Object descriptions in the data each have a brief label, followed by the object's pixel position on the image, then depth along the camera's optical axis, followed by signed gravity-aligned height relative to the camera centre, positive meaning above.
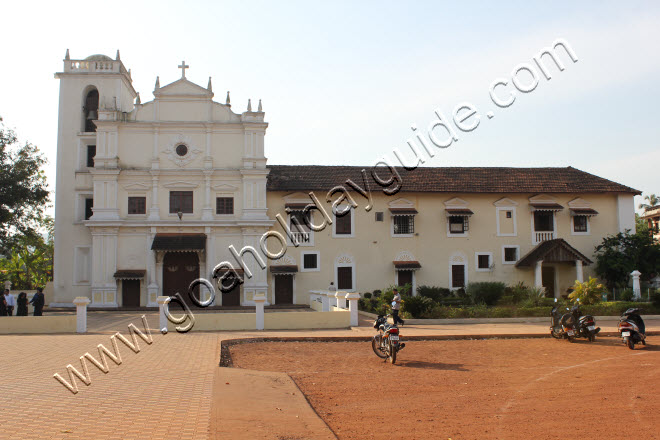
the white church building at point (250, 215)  29.30 +3.11
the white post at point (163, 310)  18.08 -1.00
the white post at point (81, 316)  17.98 -1.15
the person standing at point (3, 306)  21.00 -0.95
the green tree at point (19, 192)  30.63 +4.58
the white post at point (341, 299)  21.22 -0.88
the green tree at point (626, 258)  29.23 +0.67
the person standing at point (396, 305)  17.36 -0.94
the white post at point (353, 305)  19.39 -1.00
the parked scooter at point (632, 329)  14.78 -1.45
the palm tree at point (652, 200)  70.94 +8.52
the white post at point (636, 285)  25.80 -0.61
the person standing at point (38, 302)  21.16 -0.84
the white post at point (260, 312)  18.77 -1.14
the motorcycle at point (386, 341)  12.66 -1.46
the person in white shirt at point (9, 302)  21.39 -0.84
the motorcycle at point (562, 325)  16.22 -1.48
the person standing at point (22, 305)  21.59 -0.95
